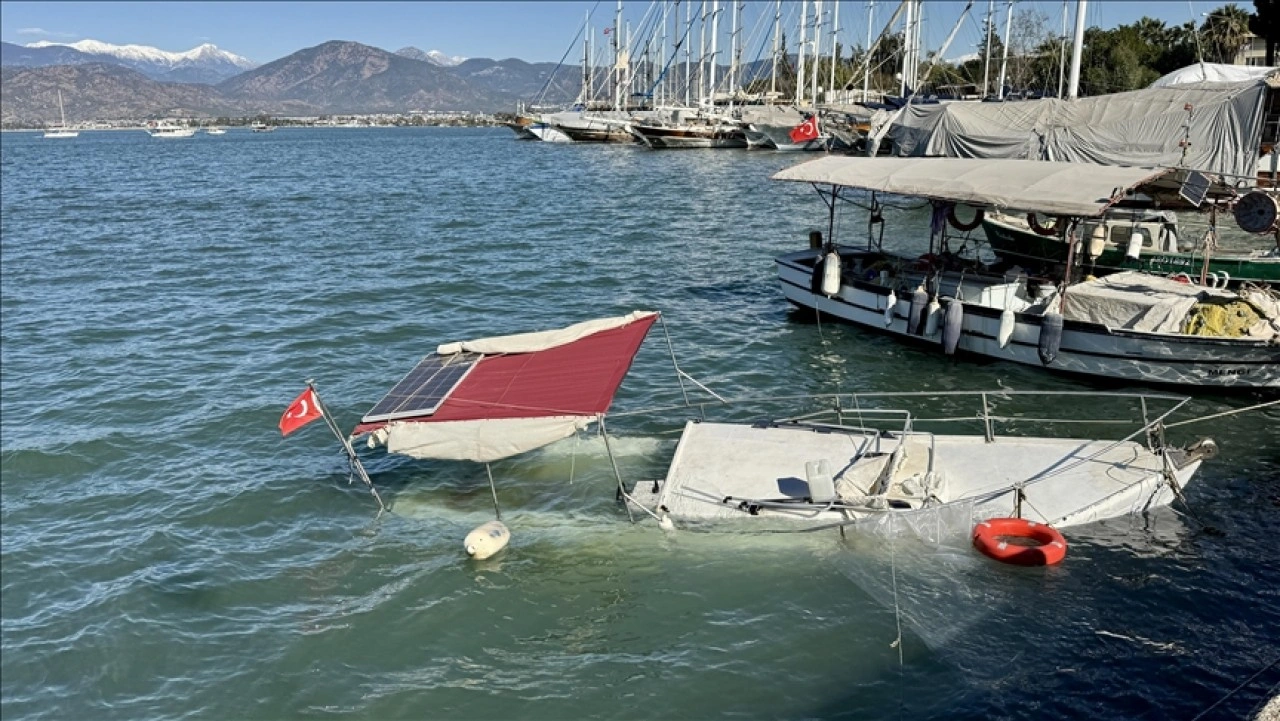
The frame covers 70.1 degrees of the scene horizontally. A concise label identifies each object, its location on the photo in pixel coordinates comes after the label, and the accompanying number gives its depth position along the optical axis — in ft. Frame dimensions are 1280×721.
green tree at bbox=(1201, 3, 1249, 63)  273.54
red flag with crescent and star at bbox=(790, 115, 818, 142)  110.93
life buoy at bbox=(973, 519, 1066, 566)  41.91
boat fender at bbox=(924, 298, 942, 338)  73.56
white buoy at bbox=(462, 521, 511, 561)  45.11
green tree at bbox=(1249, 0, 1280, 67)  214.48
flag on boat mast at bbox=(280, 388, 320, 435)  43.19
